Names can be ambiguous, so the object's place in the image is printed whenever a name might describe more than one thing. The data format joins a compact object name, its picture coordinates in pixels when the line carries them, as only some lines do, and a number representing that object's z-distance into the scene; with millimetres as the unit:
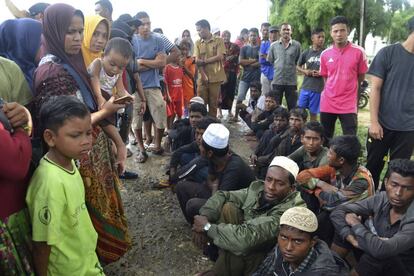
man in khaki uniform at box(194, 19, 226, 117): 6570
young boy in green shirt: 1662
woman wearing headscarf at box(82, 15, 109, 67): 2904
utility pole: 8279
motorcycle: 9906
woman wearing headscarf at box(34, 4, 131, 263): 2061
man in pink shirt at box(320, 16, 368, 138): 4309
